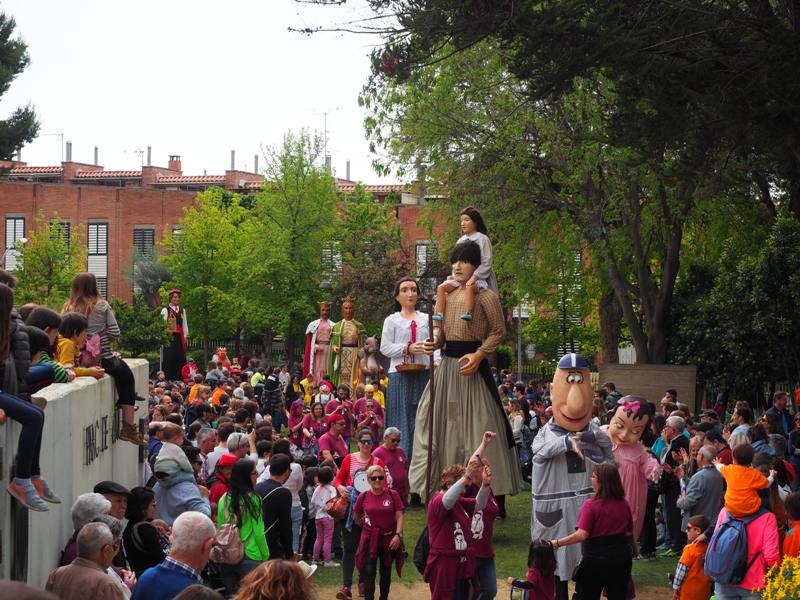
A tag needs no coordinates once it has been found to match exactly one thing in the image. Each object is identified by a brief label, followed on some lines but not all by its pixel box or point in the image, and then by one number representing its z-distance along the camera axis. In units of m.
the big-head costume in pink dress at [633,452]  13.38
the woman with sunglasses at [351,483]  12.41
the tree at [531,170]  29.61
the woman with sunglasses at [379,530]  11.69
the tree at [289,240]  52.19
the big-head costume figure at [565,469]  11.87
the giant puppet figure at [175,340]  28.53
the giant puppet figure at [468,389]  14.95
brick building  64.50
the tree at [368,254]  46.03
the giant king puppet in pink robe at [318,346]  25.70
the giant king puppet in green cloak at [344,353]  25.12
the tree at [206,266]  54.88
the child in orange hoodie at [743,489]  10.40
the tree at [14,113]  36.12
